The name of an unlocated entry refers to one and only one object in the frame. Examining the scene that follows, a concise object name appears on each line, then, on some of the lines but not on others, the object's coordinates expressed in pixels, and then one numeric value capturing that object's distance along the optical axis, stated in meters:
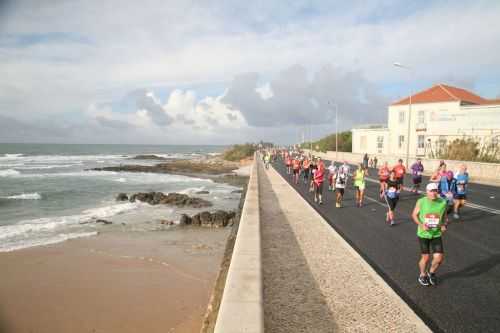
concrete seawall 3.50
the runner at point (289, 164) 29.62
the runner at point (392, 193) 10.01
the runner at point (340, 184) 12.86
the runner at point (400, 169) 12.59
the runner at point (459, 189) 10.80
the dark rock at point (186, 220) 16.78
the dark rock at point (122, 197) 25.72
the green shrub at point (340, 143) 71.63
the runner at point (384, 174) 13.13
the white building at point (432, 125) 34.94
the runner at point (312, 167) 18.61
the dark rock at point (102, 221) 17.49
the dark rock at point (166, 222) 17.10
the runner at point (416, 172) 15.73
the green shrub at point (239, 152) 81.12
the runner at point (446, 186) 10.34
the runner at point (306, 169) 22.29
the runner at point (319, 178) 13.69
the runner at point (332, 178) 17.31
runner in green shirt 5.54
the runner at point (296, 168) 22.30
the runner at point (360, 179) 12.75
